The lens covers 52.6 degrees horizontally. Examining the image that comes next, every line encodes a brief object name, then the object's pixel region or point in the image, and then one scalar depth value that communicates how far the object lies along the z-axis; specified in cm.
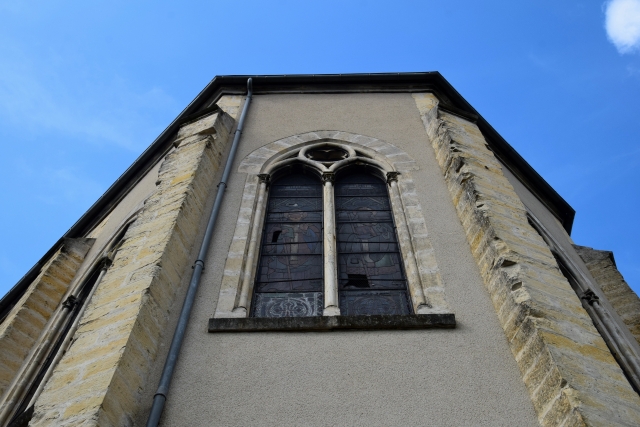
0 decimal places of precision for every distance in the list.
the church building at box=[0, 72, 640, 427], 404
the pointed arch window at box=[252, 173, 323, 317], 548
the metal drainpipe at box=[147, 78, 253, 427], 397
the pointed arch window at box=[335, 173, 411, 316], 551
